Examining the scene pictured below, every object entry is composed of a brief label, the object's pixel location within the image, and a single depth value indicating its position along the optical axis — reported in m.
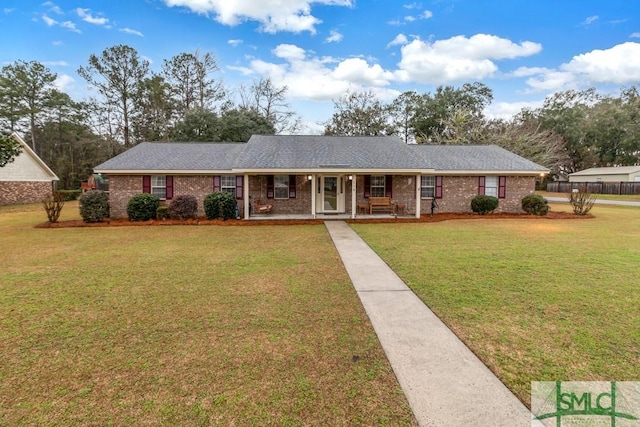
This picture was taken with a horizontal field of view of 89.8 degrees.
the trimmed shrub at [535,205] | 16.44
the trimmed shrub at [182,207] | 14.60
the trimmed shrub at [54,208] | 13.63
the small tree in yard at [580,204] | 16.52
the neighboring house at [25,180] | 22.81
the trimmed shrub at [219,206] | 14.53
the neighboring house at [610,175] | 37.84
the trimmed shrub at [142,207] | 14.23
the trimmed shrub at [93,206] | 13.78
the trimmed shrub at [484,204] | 16.36
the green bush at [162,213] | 14.68
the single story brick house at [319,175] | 15.09
